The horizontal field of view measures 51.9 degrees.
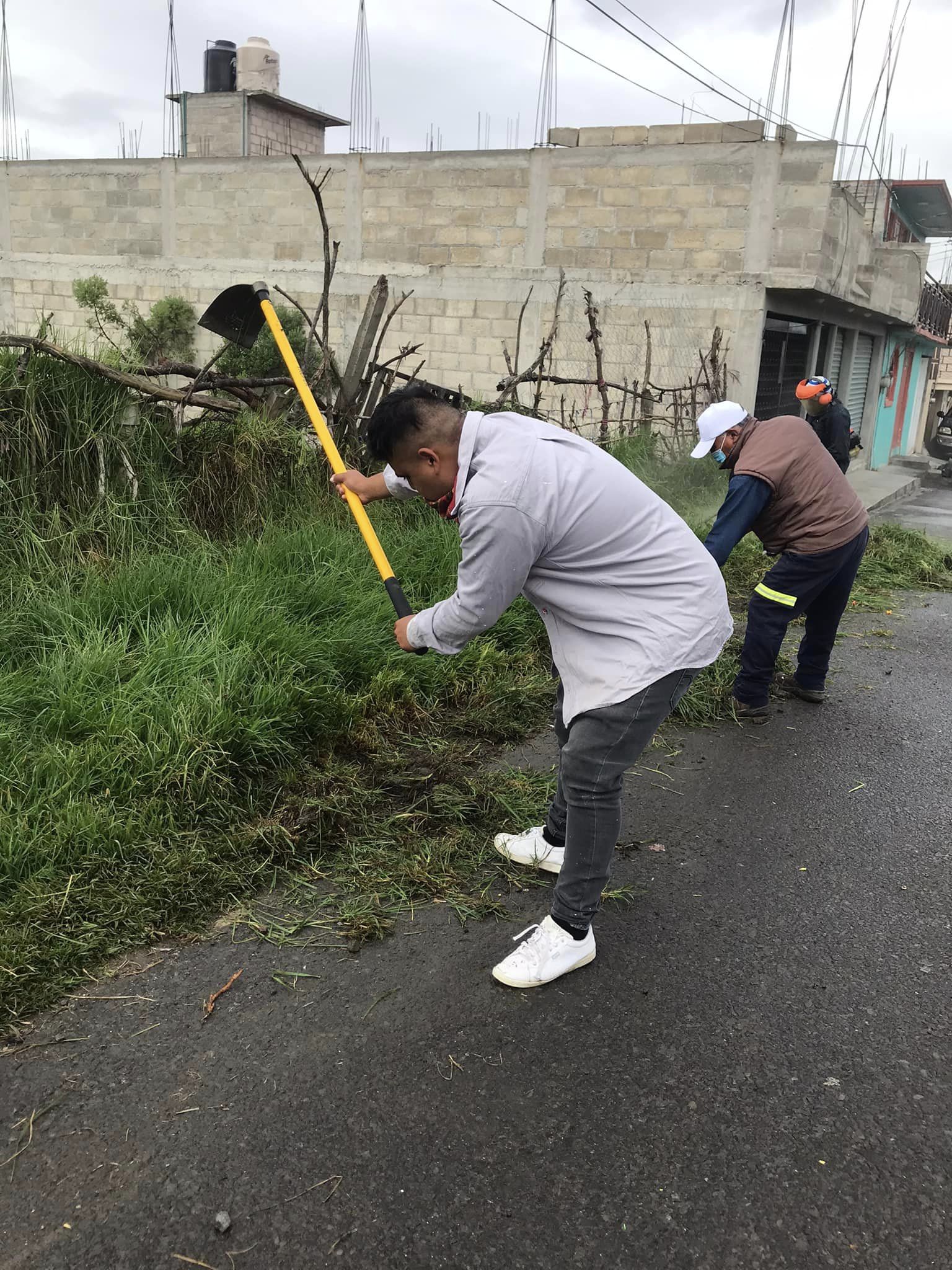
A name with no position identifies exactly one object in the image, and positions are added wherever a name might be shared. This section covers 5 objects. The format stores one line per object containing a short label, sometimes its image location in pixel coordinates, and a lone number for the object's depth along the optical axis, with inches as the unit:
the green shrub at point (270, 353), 545.0
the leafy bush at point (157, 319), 606.8
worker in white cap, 181.9
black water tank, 1173.7
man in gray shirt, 96.3
